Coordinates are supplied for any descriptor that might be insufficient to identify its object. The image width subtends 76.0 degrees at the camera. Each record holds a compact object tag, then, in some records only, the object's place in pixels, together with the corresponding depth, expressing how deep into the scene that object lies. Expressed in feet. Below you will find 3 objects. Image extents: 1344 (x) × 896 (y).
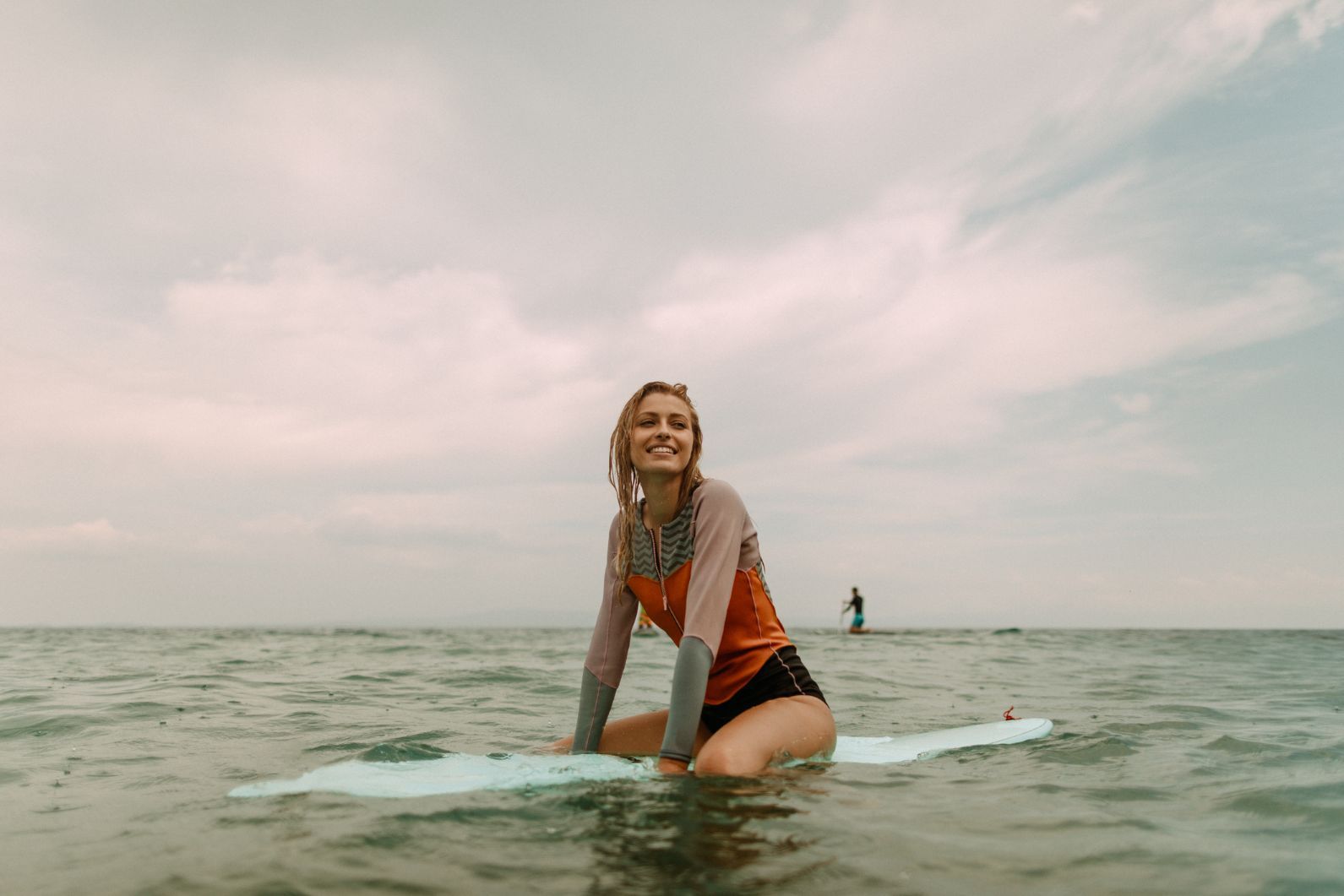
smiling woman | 13.58
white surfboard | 11.64
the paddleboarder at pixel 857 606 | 111.75
